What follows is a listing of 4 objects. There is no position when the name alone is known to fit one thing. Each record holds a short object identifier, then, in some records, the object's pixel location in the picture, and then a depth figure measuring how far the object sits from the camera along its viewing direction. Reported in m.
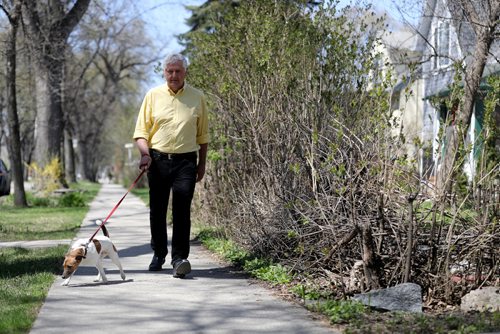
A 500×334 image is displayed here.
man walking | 15.96
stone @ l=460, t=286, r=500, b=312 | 11.93
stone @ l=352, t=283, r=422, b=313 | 11.95
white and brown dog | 14.52
